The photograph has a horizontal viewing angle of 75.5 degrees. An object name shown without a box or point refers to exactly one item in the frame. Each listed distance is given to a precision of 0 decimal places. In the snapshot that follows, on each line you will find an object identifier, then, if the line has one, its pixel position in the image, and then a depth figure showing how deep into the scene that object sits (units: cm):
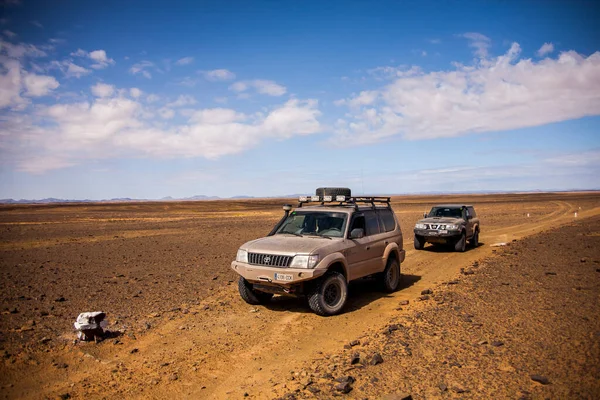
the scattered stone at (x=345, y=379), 444
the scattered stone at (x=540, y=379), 423
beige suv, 682
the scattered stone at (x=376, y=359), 491
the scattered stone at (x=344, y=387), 424
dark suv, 1459
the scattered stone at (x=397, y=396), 401
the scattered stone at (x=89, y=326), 583
